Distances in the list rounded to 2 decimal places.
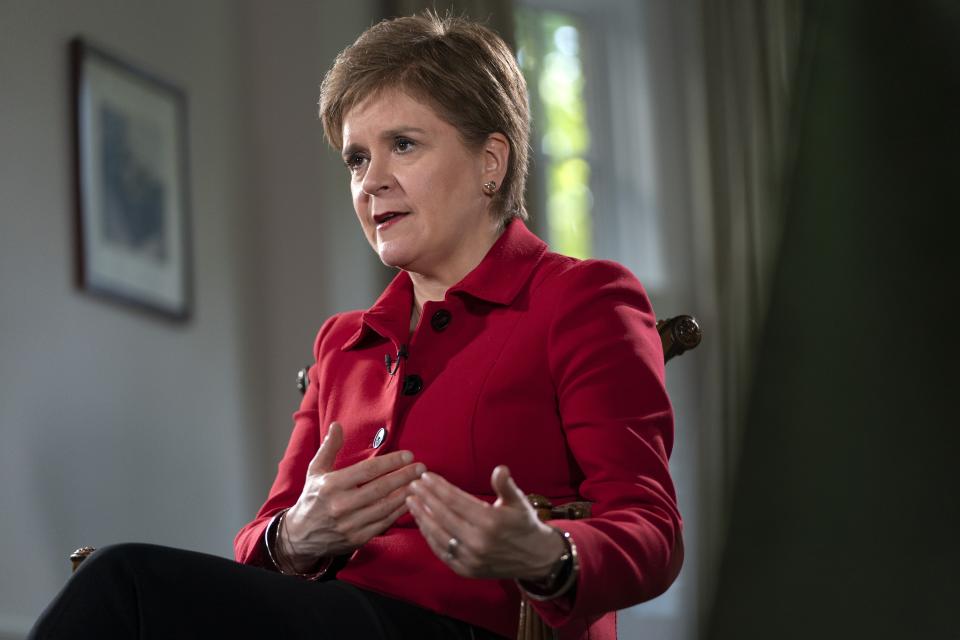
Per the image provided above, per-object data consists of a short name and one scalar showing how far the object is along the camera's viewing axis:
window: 9.41
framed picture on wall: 7.06
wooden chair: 2.83
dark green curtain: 9.52
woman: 2.71
